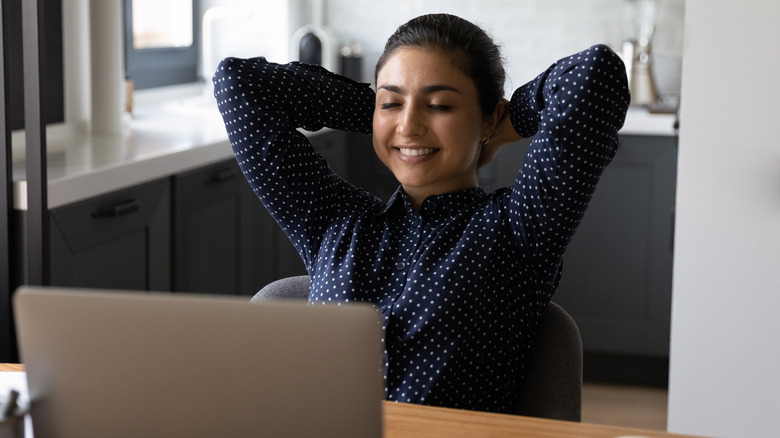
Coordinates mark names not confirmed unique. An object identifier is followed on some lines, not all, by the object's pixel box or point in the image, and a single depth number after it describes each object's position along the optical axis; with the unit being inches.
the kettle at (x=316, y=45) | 143.8
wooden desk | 36.7
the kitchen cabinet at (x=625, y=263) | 122.2
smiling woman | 49.2
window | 133.1
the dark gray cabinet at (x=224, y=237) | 98.8
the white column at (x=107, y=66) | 103.7
